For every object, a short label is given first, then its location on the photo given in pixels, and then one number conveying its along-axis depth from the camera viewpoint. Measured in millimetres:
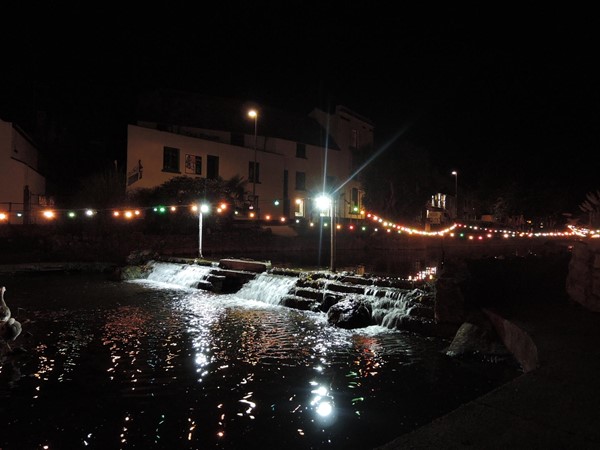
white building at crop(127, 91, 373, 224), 27938
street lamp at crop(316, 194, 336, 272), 14727
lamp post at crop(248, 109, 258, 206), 29903
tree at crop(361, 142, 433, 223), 36812
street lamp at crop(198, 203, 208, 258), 20830
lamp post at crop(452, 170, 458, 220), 52938
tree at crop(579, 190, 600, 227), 9406
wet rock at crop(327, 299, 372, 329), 10008
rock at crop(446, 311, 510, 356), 7421
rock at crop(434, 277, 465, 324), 8867
